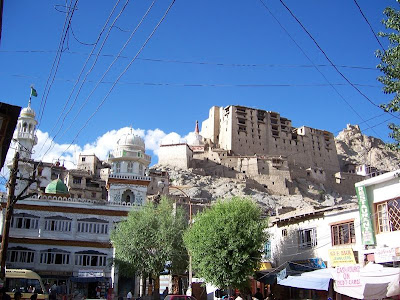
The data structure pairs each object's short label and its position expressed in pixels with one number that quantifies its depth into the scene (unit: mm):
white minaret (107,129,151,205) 42594
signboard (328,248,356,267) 19922
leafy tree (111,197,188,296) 30406
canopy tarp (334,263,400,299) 13681
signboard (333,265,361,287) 15508
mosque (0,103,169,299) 36406
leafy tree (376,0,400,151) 12383
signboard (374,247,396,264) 16750
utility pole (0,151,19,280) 19112
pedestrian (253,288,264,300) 20091
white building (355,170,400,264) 17859
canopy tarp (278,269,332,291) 18834
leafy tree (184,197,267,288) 24141
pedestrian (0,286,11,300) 12280
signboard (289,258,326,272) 22484
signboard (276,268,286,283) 22023
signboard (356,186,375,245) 19033
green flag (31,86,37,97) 29944
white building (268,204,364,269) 21344
